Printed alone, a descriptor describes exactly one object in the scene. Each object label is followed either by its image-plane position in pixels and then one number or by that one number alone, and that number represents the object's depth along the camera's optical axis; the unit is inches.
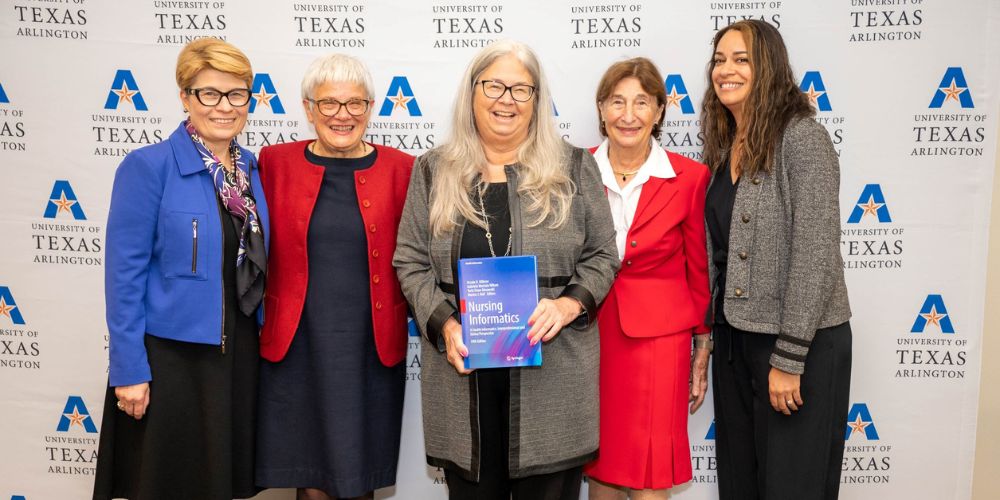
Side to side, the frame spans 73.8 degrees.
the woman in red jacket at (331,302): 83.2
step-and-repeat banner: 111.3
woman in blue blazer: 75.8
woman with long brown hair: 78.9
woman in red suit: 87.1
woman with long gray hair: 74.8
